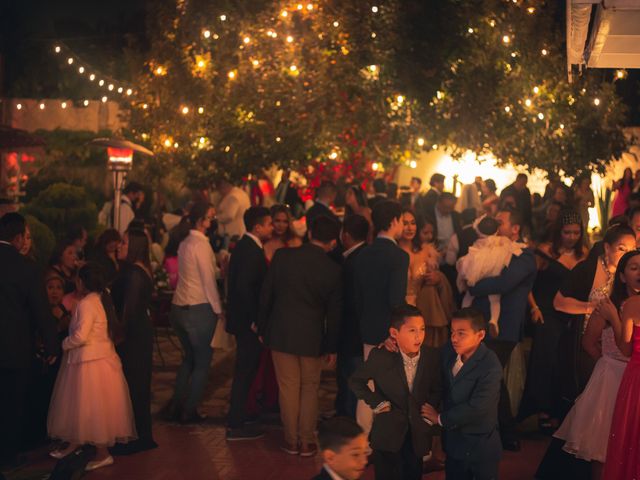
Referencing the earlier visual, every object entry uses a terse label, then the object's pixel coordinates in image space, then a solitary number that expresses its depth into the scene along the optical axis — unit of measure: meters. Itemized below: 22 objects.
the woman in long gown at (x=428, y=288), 9.55
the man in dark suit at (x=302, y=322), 9.08
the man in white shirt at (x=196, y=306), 9.96
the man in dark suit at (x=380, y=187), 17.93
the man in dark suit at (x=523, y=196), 17.94
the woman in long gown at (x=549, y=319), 9.73
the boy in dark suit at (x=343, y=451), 4.87
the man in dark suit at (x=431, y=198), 16.75
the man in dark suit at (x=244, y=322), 9.72
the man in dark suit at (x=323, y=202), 12.91
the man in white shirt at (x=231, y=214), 16.92
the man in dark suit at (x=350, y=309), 9.50
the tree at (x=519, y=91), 17.67
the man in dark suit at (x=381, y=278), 8.74
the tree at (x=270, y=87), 17.86
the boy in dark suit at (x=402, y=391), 6.67
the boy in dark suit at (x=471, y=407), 6.55
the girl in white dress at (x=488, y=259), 9.32
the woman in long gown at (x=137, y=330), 9.07
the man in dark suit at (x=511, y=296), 9.23
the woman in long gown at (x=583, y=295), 7.91
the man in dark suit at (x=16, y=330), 8.53
